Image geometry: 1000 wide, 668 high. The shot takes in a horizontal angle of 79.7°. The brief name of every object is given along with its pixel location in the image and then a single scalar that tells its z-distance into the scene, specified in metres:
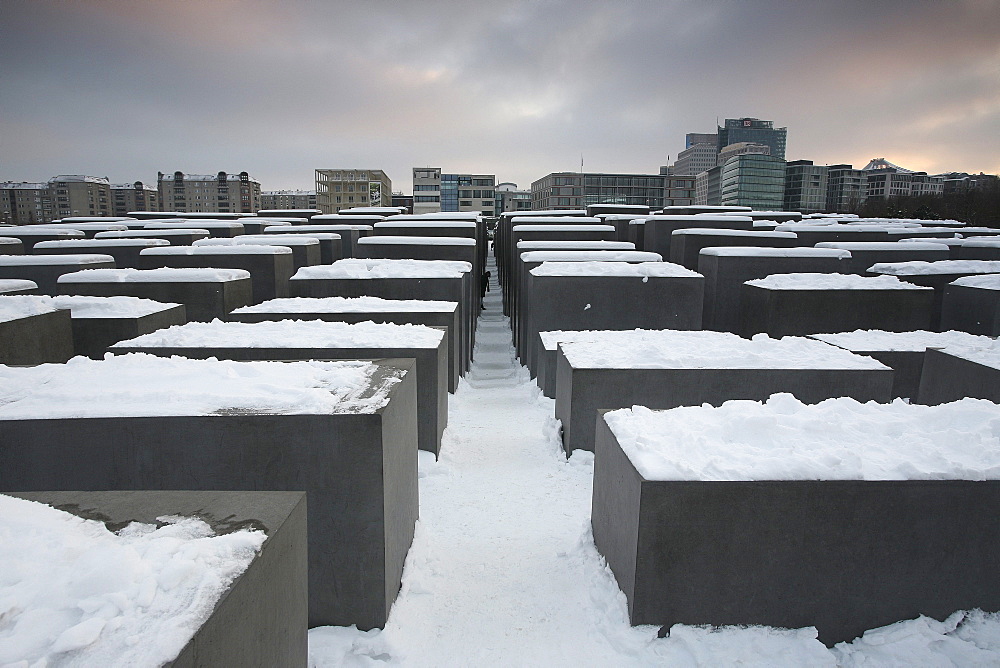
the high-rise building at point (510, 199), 102.88
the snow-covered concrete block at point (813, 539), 3.75
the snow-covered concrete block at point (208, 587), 1.97
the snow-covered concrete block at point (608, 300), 11.55
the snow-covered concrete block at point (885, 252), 18.03
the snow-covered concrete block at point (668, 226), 21.91
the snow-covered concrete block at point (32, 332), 7.73
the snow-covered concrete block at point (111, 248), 17.94
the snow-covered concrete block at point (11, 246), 19.17
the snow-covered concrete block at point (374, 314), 9.68
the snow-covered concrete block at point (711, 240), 17.91
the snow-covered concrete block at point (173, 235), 22.06
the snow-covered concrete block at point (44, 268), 14.34
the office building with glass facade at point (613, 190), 85.75
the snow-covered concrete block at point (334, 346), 7.08
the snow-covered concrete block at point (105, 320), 9.33
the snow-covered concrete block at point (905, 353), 9.20
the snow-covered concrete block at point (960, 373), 6.59
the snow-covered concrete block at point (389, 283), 12.22
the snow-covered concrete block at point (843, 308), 12.15
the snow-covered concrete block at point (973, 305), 12.17
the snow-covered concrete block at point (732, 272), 14.59
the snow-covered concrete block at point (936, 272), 15.04
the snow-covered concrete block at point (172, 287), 12.10
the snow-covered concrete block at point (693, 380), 7.08
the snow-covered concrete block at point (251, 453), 3.83
